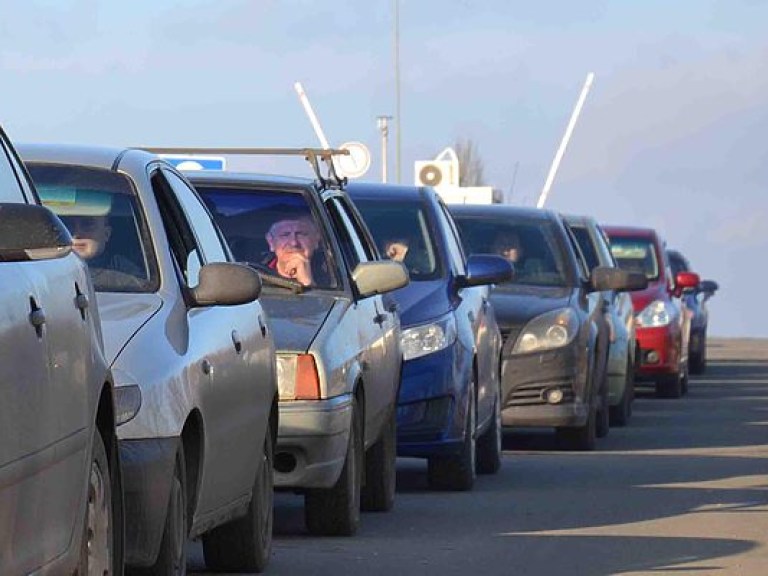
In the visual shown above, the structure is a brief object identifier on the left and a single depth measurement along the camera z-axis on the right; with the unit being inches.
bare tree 2817.4
